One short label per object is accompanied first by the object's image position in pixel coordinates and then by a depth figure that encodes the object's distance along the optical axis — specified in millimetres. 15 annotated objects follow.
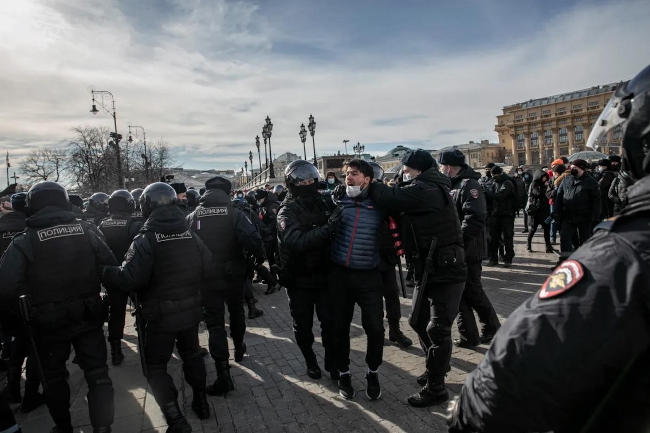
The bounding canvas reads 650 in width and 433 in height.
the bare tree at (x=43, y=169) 36938
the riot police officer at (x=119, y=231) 5465
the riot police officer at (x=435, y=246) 3482
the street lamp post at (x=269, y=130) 32069
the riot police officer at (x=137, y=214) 6455
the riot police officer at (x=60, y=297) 3266
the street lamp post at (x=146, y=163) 34906
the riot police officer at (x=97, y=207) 7675
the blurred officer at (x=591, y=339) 1001
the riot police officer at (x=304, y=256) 3855
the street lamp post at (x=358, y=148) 51053
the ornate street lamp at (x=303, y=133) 31166
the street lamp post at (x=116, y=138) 23906
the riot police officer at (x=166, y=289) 3309
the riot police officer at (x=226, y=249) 4422
